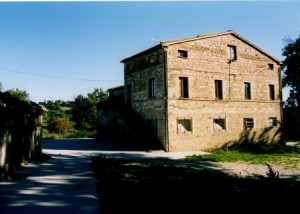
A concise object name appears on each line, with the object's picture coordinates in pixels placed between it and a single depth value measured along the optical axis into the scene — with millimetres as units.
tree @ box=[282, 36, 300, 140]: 26553
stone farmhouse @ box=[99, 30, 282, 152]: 19031
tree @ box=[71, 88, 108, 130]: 41156
